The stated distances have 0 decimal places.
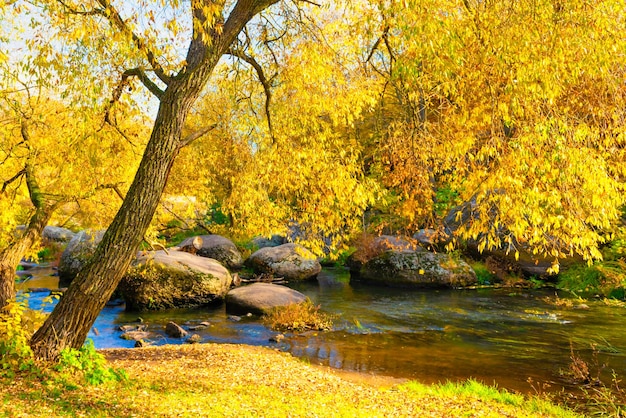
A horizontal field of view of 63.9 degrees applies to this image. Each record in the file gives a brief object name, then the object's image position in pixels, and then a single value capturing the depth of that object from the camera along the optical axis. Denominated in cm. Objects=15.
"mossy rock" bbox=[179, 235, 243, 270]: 2472
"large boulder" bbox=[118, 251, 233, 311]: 1672
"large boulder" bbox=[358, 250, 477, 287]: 2152
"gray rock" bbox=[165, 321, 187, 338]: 1368
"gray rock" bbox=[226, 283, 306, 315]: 1590
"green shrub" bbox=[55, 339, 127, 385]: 740
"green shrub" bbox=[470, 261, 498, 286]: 2244
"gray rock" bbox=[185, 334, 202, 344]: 1313
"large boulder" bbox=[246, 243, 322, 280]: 2322
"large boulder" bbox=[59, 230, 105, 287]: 2120
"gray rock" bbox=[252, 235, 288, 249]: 2903
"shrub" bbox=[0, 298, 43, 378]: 733
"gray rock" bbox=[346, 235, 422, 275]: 2450
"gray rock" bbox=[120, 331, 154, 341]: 1334
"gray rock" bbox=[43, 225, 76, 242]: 3050
